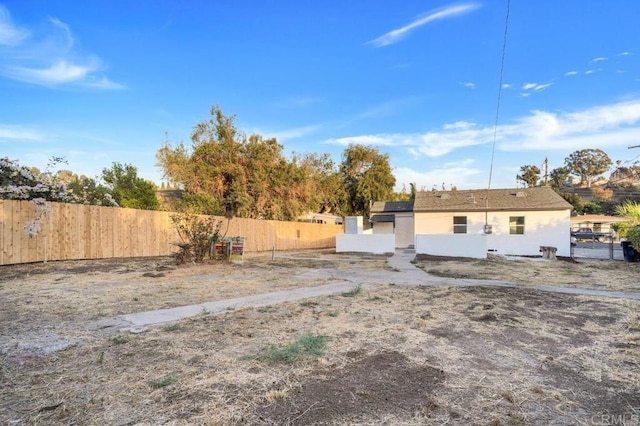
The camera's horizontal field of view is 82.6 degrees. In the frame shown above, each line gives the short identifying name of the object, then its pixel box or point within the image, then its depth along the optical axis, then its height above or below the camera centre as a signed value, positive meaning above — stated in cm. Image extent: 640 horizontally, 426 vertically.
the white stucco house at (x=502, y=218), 2158 +9
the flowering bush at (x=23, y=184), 1142 +114
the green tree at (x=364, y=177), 3962 +469
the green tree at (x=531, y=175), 5428 +662
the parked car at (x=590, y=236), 3634 -168
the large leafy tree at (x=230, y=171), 2427 +336
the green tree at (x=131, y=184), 2312 +228
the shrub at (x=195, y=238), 1252 -69
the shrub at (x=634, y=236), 1480 -68
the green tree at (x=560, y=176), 6550 +796
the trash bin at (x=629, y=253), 1568 -145
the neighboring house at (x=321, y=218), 3231 +10
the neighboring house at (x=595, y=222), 4307 -30
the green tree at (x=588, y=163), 6769 +1051
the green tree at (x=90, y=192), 1513 +119
